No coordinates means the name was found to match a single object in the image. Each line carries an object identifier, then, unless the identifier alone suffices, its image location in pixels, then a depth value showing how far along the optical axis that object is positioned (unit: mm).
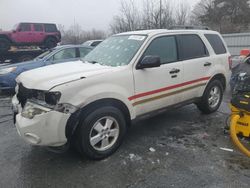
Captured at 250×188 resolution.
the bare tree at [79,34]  33217
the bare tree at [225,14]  24521
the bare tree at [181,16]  19912
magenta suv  11672
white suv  2337
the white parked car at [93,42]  11646
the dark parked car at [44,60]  5752
